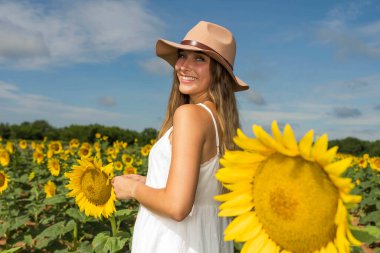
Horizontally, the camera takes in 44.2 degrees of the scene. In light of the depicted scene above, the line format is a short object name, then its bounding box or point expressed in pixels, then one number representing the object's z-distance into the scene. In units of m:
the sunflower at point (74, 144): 12.72
